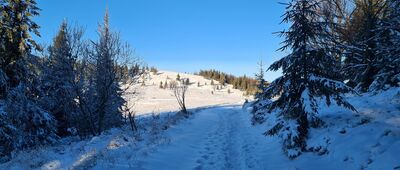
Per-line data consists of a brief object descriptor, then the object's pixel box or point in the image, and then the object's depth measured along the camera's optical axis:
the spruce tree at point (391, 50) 8.39
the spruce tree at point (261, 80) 34.22
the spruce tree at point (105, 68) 19.22
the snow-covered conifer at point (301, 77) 10.24
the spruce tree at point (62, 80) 18.77
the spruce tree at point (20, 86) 16.36
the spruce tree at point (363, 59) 13.73
